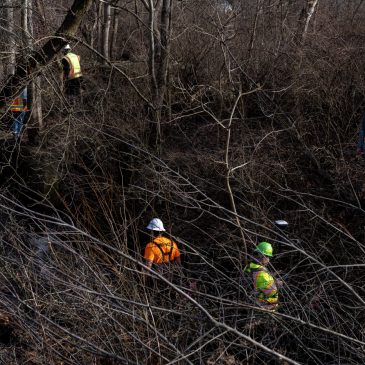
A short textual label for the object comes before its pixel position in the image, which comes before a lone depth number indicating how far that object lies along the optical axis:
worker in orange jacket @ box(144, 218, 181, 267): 5.99
